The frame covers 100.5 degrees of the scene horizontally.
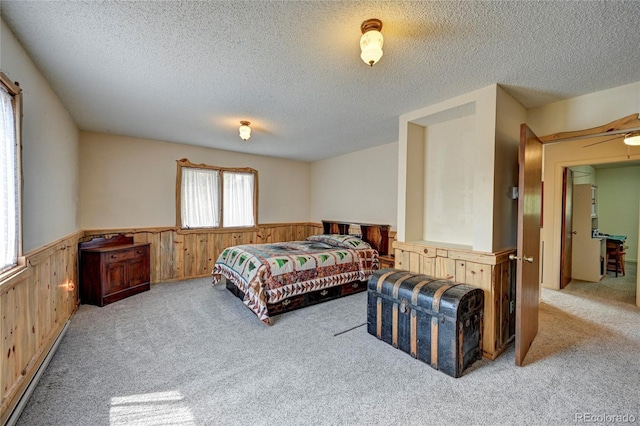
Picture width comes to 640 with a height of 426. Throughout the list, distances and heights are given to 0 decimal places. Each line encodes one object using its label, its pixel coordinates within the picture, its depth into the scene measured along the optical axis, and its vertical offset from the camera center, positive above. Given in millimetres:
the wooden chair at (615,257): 5109 -909
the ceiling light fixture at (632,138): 2853 +822
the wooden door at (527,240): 2225 -270
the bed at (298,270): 3240 -849
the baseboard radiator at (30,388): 1597 -1260
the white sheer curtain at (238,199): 5492 +191
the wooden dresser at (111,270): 3557 -887
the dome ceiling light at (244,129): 3457 +1029
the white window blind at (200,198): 5027 +192
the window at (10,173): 1646 +216
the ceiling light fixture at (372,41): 1576 +1003
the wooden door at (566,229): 4418 -331
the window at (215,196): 5008 +231
